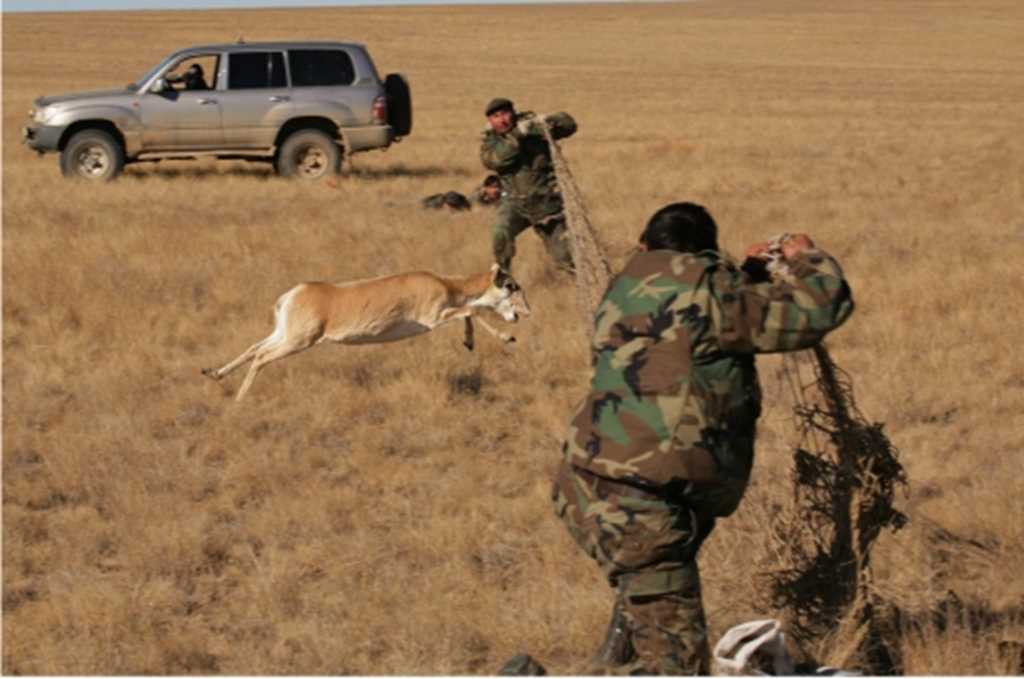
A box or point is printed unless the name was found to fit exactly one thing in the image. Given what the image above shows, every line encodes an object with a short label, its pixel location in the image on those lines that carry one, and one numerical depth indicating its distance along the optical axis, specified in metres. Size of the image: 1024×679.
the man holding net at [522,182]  20.75
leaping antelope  18.42
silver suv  38.62
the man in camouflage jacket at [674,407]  8.84
